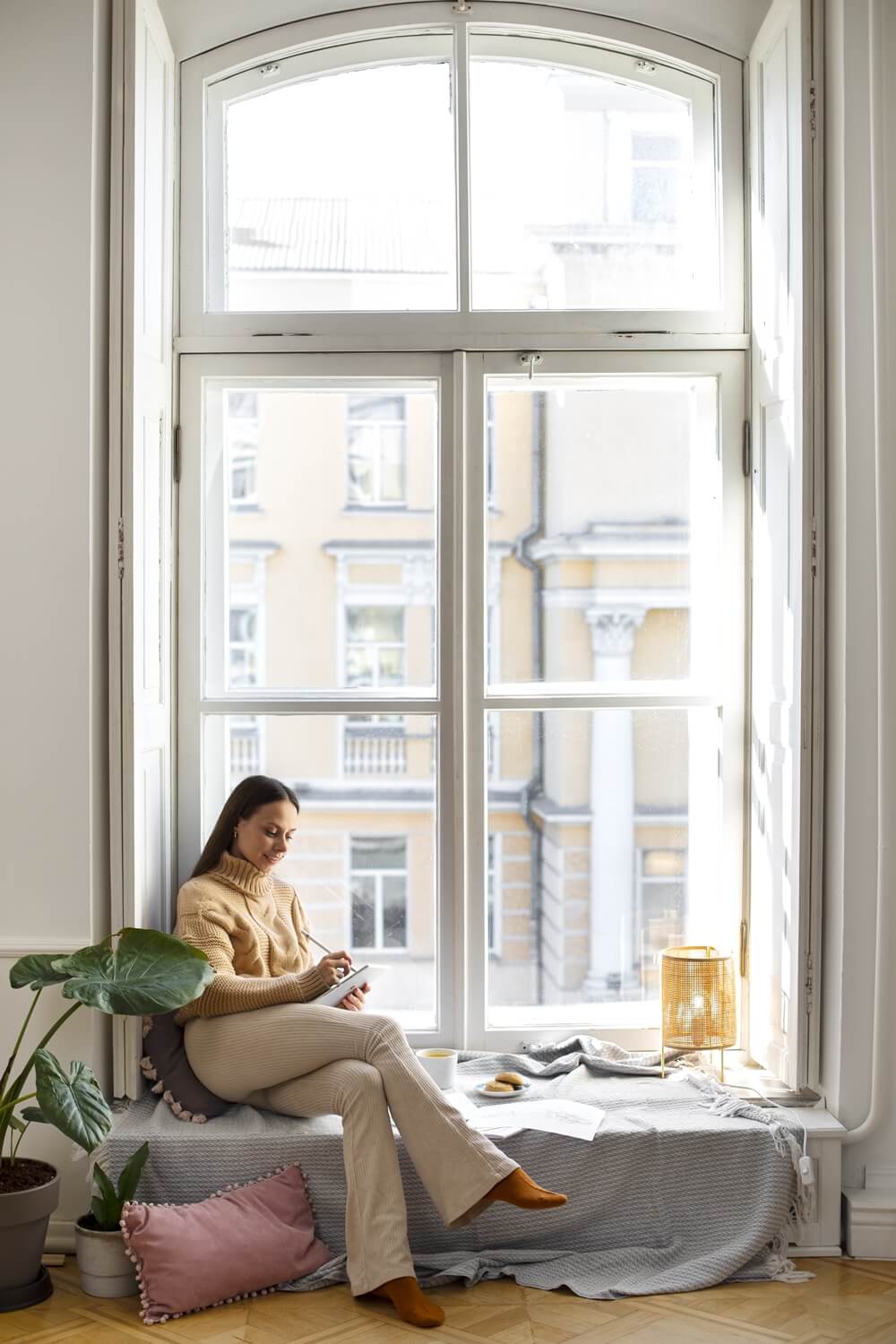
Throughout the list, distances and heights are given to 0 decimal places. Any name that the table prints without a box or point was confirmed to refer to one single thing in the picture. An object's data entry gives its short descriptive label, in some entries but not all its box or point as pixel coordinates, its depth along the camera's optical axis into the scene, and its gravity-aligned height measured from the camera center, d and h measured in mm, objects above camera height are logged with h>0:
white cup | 3188 -908
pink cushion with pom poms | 2684 -1141
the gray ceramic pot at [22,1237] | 2684 -1109
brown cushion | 3031 -882
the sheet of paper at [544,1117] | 2924 -959
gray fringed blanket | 2904 -1090
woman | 2730 -811
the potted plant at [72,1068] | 2609 -745
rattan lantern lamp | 3252 -780
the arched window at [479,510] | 3520 +458
